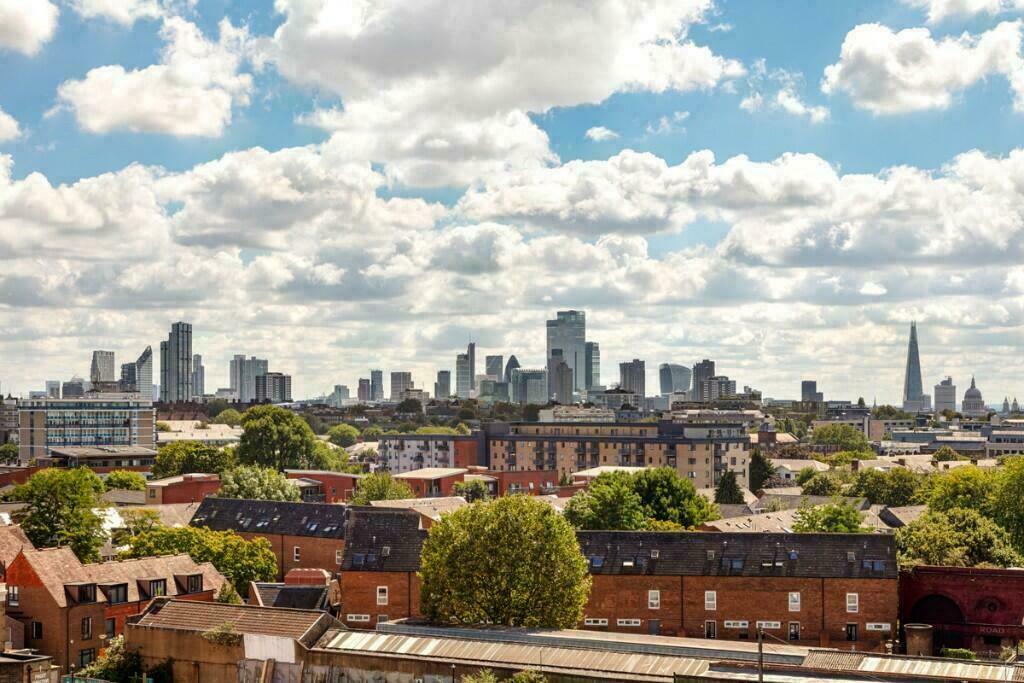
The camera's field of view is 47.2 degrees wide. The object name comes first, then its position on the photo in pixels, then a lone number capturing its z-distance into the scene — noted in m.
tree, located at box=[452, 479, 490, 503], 132.50
